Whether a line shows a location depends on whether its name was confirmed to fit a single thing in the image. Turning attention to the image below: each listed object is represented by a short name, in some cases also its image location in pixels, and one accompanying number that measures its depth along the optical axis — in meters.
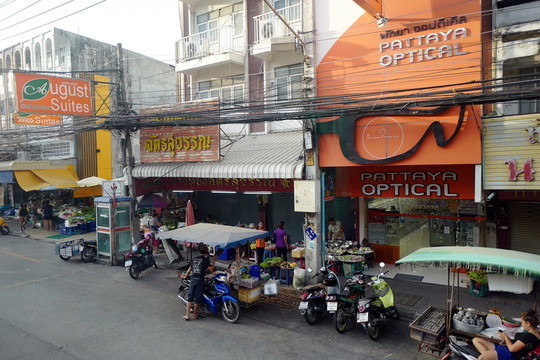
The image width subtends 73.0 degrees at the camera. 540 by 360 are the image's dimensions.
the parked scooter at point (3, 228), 21.48
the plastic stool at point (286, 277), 11.83
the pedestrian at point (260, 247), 13.67
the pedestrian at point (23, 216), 22.70
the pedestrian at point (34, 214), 23.41
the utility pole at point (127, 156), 14.64
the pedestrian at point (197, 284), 9.08
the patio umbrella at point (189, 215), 15.73
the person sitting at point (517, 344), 5.62
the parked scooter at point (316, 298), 8.71
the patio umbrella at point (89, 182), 21.20
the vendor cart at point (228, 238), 9.55
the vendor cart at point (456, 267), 6.07
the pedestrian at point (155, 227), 16.58
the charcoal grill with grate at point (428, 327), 6.75
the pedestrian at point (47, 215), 22.09
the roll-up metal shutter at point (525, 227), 11.41
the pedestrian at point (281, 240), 13.28
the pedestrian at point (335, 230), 13.84
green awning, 5.91
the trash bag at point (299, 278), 11.10
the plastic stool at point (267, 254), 14.00
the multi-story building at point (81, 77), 25.41
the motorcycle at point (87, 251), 14.97
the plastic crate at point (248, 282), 9.54
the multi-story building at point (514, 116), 8.84
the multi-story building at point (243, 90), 13.82
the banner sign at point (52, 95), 12.59
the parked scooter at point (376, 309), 7.84
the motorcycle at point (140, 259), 12.69
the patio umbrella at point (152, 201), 16.62
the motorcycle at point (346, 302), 8.22
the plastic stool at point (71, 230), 20.80
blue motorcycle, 8.93
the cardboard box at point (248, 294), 9.53
